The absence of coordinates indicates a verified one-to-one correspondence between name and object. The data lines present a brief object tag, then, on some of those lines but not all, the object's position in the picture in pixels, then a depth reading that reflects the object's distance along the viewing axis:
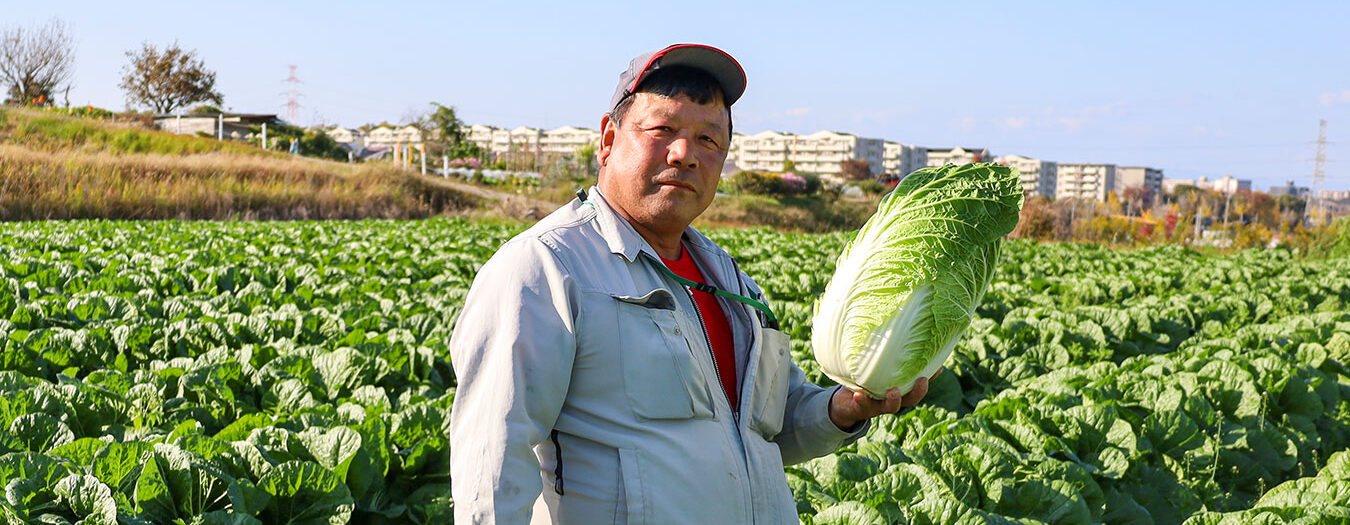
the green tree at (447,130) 54.44
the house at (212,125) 48.97
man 1.75
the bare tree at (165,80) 51.74
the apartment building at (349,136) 90.13
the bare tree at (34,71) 43.06
